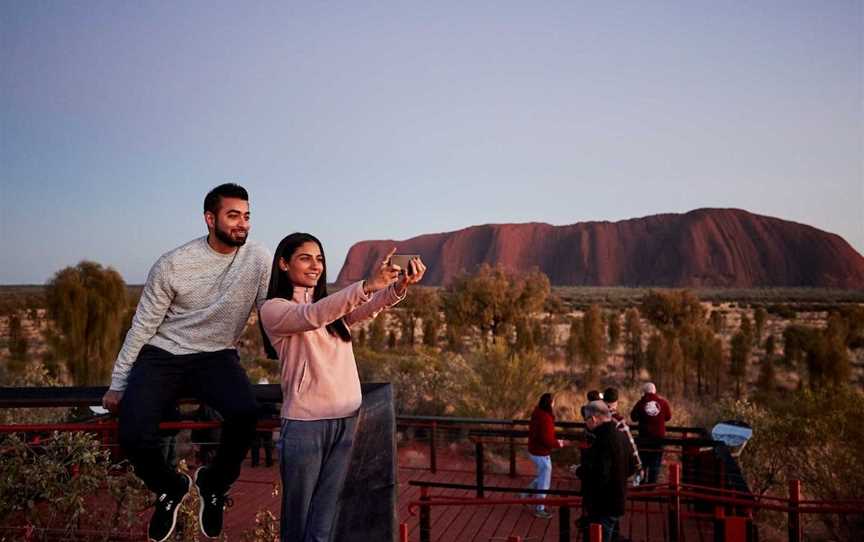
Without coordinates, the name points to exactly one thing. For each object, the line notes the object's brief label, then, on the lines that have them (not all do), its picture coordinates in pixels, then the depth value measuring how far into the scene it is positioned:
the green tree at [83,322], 14.97
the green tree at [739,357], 18.23
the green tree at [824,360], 16.11
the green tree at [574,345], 21.48
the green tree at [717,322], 30.77
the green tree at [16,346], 16.23
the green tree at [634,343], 20.77
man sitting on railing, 2.62
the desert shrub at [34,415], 8.15
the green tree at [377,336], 25.02
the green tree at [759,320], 27.40
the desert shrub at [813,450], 7.85
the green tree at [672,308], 28.08
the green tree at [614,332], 24.97
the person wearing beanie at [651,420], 6.98
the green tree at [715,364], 18.55
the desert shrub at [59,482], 3.34
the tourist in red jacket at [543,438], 6.59
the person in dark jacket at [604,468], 4.70
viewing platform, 2.23
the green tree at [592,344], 20.31
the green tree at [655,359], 19.08
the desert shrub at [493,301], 24.42
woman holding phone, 2.29
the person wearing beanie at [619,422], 5.14
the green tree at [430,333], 25.11
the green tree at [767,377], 17.14
